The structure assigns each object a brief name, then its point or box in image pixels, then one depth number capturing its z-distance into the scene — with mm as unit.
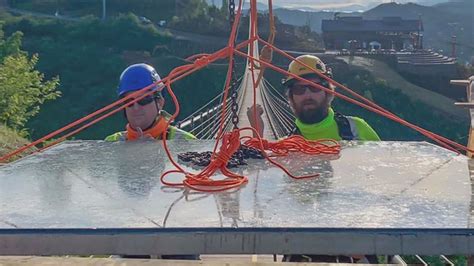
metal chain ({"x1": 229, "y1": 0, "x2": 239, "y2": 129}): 2691
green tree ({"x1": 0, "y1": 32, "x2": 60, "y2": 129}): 11094
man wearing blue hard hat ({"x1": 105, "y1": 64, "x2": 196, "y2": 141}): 3664
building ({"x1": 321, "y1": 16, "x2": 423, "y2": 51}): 35562
